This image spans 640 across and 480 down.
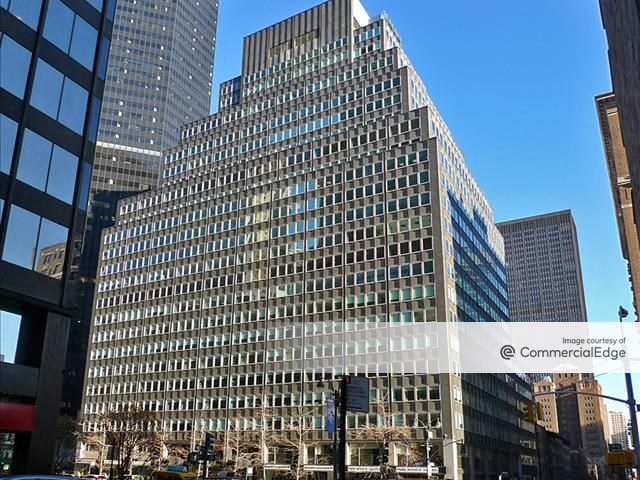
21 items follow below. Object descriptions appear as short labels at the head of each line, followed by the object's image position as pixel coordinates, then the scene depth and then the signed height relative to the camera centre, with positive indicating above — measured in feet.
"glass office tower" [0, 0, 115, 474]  94.43 +39.55
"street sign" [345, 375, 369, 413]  81.02 +7.13
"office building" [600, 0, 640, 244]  85.15 +62.64
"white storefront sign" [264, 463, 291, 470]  278.01 -7.26
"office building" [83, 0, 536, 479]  273.54 +93.22
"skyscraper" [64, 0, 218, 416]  523.70 +313.90
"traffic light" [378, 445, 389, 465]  161.93 -1.86
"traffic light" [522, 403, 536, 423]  99.60 +6.13
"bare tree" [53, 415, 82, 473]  250.78 +2.61
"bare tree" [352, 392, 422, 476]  245.45 +6.87
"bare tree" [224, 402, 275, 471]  282.97 +2.57
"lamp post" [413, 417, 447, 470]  221.60 +6.01
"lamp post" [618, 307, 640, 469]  91.81 +6.32
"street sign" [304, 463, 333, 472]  263.90 -7.34
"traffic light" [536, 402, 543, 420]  103.14 +6.47
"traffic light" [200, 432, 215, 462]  124.59 -0.54
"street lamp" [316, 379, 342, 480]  102.40 +8.07
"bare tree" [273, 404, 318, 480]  273.13 +4.89
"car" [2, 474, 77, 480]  42.24 -2.10
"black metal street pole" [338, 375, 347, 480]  67.72 +2.78
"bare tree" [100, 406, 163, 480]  208.89 +3.25
